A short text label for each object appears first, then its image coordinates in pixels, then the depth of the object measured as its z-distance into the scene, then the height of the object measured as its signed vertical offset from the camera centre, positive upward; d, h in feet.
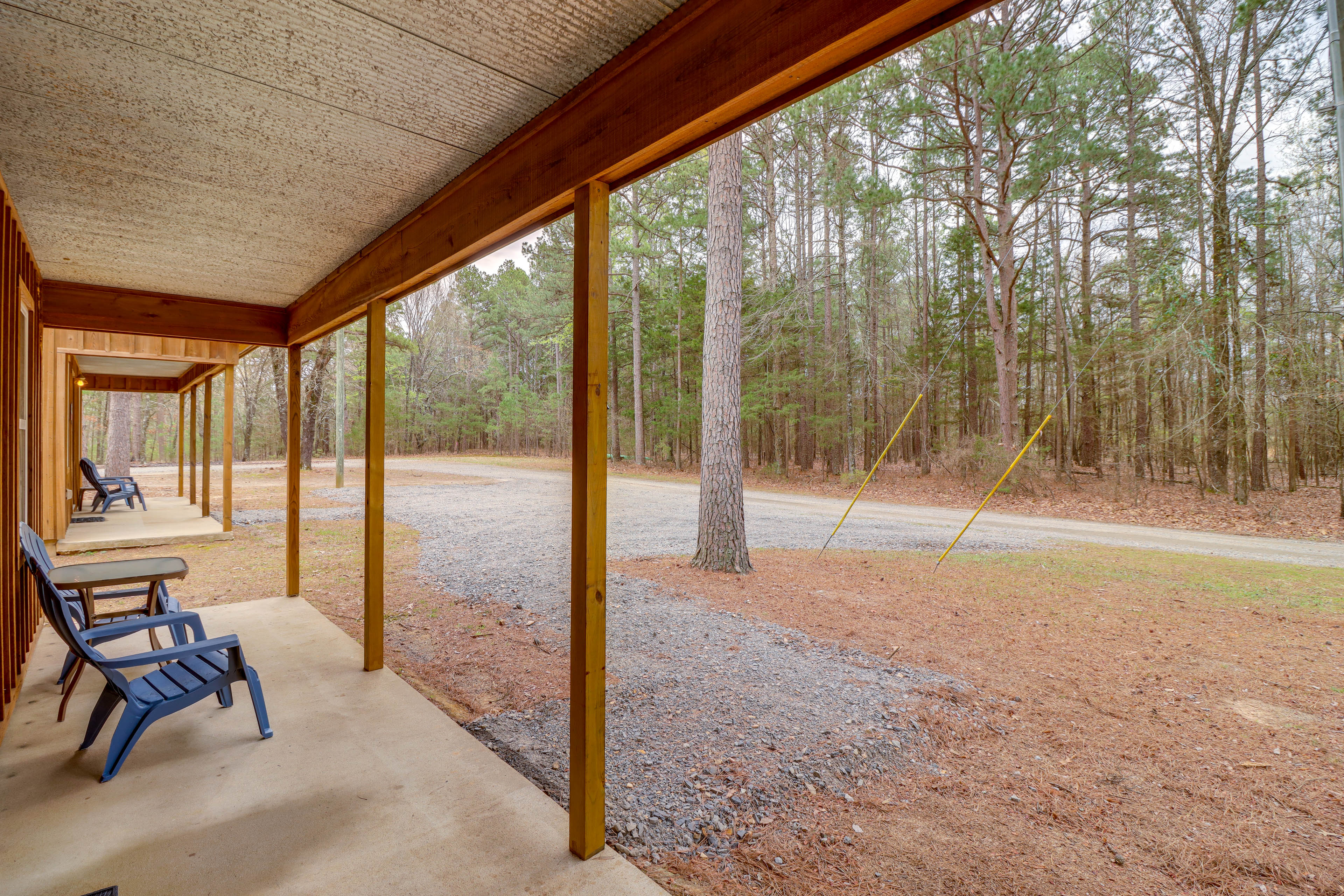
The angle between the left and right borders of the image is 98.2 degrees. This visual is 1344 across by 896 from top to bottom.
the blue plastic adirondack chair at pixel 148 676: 7.38 -3.21
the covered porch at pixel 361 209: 4.56 +2.68
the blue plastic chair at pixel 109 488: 28.96 -2.02
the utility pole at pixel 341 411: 44.73 +2.95
